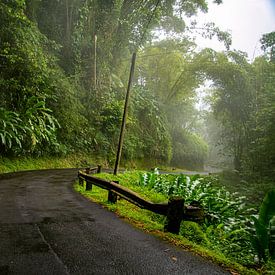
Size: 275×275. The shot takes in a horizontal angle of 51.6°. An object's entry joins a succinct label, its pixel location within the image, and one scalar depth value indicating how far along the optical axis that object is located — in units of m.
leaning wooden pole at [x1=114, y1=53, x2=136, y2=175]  13.55
